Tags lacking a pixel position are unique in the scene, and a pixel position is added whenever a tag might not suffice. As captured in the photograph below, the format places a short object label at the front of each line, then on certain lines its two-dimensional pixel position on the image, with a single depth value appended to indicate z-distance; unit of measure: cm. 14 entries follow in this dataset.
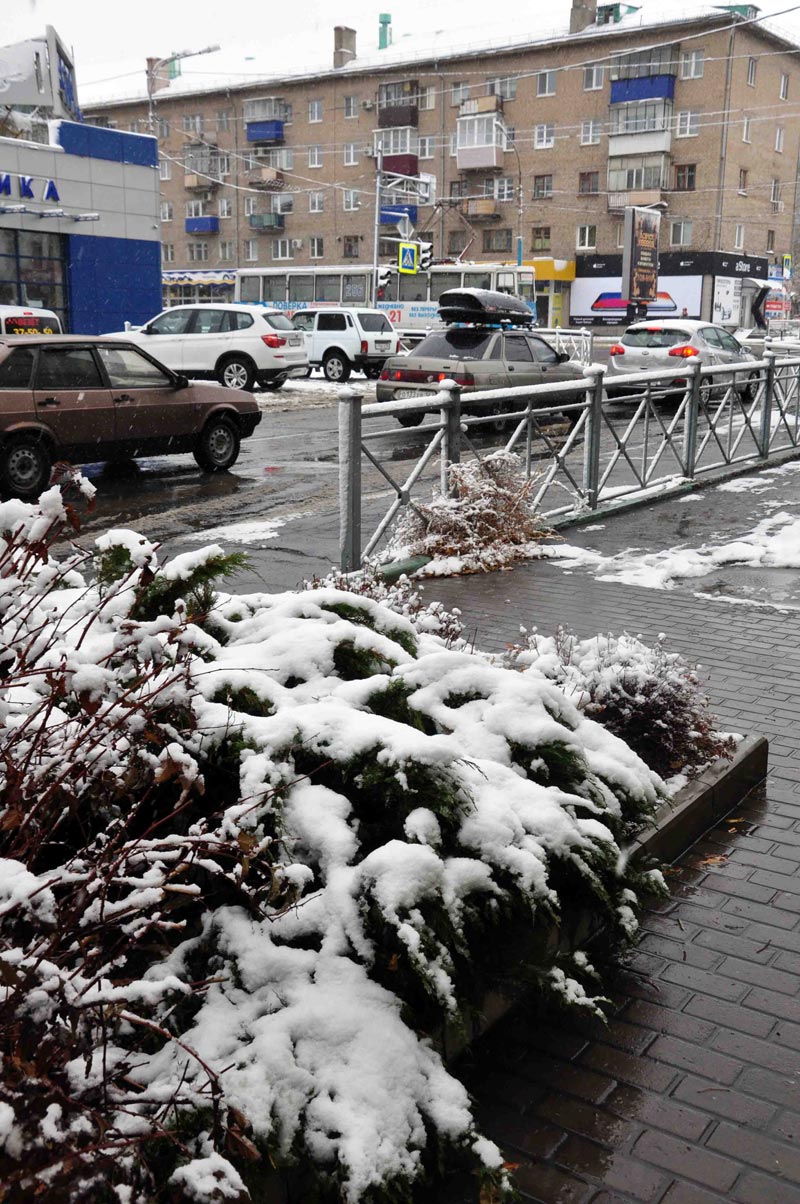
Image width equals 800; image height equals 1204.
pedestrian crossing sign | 4186
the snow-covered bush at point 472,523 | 902
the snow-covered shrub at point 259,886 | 213
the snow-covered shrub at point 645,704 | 457
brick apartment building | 5838
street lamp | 3946
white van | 2055
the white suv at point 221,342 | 2550
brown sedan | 1210
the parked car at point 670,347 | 2367
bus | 4231
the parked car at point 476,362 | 1811
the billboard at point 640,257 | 4738
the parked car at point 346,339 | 3164
